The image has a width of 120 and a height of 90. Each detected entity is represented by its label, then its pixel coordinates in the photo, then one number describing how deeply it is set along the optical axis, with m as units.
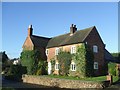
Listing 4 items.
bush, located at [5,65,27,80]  27.87
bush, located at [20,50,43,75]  27.90
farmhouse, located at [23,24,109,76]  23.94
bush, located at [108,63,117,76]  21.91
